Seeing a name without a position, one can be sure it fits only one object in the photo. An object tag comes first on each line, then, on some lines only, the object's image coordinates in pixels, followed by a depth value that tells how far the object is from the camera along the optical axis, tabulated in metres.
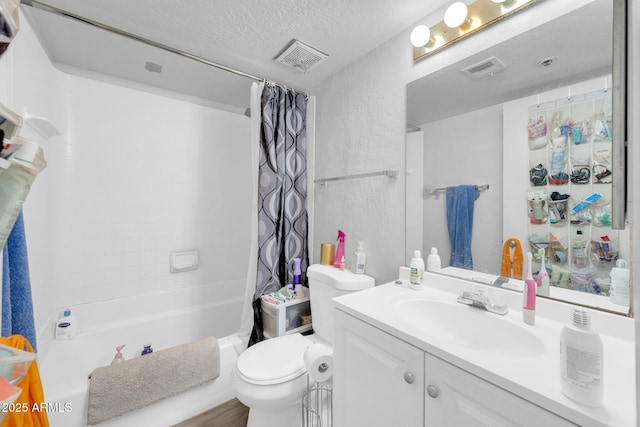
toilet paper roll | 1.15
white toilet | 1.15
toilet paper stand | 1.26
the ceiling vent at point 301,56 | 1.57
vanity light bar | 1.06
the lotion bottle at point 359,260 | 1.58
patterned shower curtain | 1.82
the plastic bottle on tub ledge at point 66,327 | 1.69
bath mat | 1.18
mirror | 0.87
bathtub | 1.17
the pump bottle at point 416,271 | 1.24
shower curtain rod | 1.19
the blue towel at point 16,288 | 0.78
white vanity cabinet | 0.61
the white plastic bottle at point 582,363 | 0.52
